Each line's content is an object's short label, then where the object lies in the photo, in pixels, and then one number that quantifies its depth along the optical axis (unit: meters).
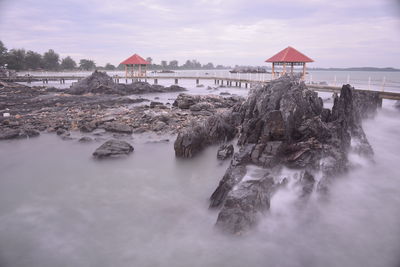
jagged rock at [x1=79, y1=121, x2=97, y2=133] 14.27
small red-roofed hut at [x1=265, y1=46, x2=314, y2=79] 26.73
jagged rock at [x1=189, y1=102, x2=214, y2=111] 19.91
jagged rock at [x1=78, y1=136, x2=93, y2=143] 12.55
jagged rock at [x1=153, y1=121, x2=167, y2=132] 14.57
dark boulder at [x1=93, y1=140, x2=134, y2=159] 10.53
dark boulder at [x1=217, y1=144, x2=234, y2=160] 10.26
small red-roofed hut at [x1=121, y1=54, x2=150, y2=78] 44.12
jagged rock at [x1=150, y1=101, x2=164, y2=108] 21.12
